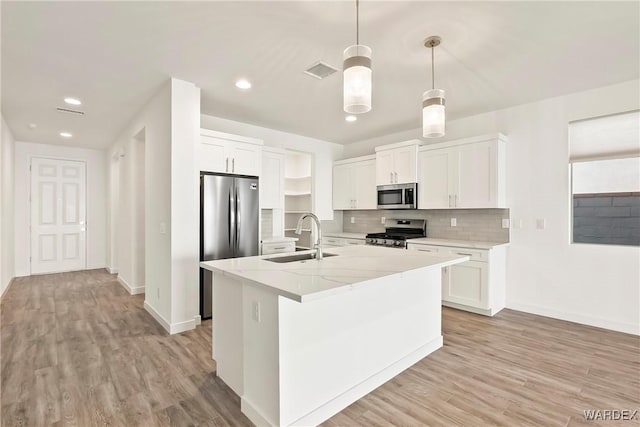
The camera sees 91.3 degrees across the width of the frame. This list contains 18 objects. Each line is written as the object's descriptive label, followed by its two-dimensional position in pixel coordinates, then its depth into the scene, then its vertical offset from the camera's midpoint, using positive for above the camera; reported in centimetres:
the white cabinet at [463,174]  400 +53
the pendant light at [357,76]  176 +77
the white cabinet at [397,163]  478 +79
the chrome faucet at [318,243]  237 -25
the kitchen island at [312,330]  172 -77
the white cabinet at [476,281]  379 -87
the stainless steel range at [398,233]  467 -34
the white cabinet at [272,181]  482 +49
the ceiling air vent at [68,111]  416 +137
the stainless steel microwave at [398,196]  478 +25
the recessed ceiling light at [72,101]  380 +137
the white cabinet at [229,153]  384 +75
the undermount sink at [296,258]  249 -38
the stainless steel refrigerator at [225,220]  354 -9
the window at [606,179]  337 +37
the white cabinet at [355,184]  552 +52
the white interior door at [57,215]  622 -7
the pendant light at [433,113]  232 +74
